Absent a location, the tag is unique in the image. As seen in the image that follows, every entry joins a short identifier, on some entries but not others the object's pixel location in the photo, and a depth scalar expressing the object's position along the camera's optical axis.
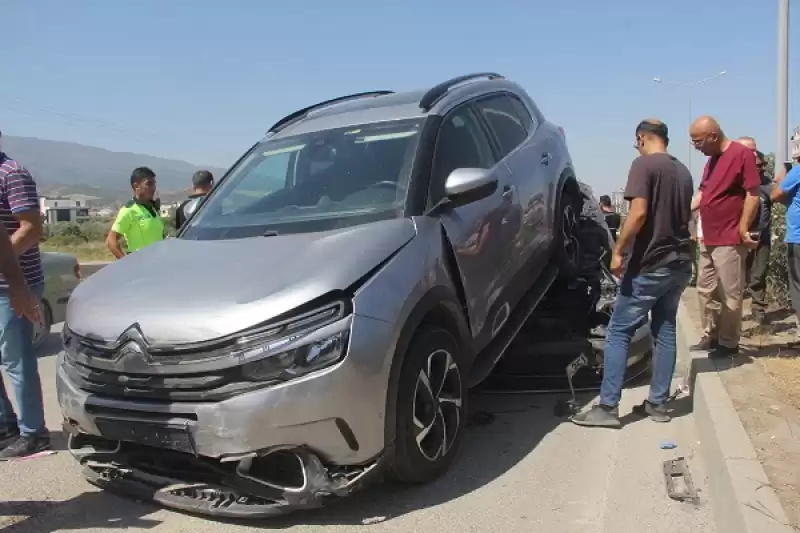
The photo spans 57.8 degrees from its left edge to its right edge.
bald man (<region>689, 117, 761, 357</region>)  5.39
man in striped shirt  4.36
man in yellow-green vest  6.34
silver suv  3.10
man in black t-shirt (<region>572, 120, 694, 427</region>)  4.55
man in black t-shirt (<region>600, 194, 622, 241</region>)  13.36
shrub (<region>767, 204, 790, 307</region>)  8.37
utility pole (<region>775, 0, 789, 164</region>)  9.53
